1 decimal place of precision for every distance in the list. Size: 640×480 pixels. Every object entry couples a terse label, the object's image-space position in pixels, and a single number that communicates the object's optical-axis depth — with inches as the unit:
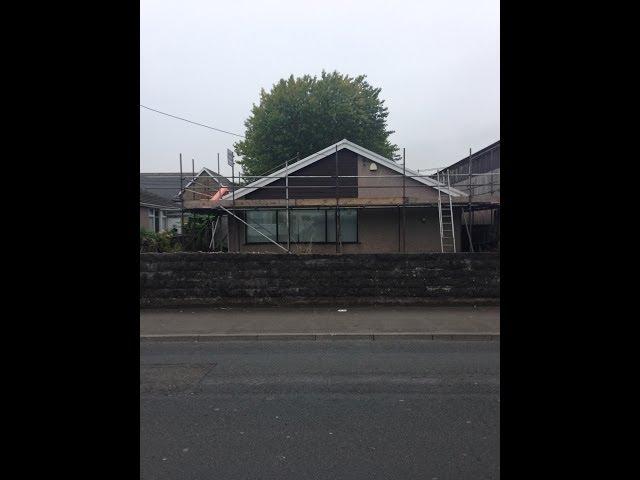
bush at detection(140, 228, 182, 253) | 454.6
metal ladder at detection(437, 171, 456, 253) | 585.9
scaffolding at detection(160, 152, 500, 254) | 581.0
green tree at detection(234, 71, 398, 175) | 1107.9
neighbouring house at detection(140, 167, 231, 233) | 703.8
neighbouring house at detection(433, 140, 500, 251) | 583.5
